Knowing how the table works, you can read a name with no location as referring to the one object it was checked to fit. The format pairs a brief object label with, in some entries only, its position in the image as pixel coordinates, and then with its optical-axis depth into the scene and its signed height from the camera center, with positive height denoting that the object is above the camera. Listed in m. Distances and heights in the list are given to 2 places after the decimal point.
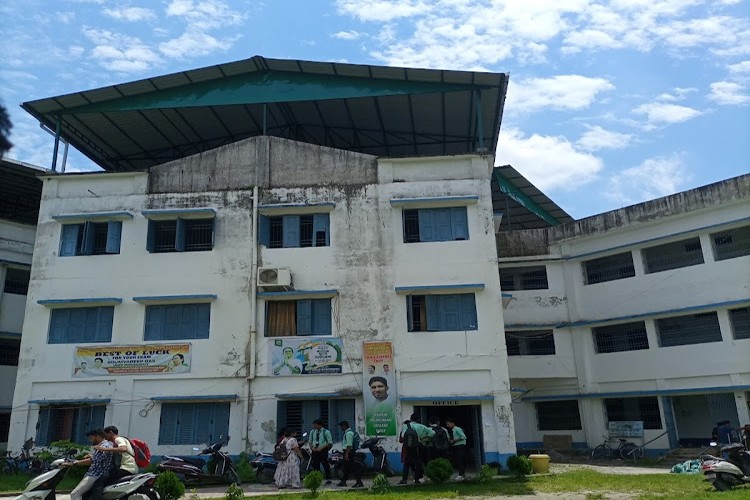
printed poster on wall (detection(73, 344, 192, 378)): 15.95 +1.89
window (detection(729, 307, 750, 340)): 17.56 +2.62
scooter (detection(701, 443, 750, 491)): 10.71 -0.85
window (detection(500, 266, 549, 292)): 21.73 +4.97
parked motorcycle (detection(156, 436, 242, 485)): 12.66 -0.66
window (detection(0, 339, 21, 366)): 19.00 +2.62
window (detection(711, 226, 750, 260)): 18.00 +4.95
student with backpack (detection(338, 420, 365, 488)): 12.70 -0.61
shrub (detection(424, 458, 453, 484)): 11.58 -0.79
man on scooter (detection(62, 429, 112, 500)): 7.88 -0.42
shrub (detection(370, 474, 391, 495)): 11.13 -0.99
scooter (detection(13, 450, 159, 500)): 7.98 -0.62
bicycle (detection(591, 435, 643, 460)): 18.52 -0.86
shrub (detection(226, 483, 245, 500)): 9.62 -0.90
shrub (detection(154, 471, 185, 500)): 9.31 -0.75
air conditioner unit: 15.74 +3.77
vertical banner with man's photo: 15.11 +0.93
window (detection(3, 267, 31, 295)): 19.20 +4.78
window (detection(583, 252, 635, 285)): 20.34 +4.93
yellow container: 14.25 -0.89
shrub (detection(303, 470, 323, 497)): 10.71 -0.84
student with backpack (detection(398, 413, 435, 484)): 12.38 -0.37
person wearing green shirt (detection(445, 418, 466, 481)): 12.76 -0.43
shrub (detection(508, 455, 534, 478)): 12.91 -0.84
